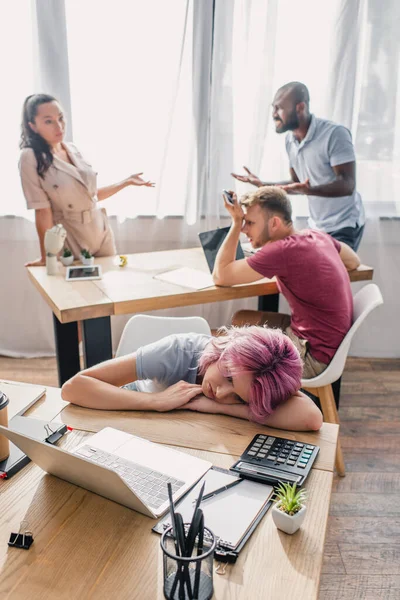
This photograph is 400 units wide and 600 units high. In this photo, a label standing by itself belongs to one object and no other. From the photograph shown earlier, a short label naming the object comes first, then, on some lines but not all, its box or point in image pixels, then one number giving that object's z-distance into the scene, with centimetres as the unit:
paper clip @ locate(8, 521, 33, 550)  100
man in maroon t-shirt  228
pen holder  88
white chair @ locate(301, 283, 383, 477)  229
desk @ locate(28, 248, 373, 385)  222
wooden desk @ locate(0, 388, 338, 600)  91
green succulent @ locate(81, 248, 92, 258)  270
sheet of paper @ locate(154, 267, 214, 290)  245
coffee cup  123
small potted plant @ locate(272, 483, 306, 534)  102
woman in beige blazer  278
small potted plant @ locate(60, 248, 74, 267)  270
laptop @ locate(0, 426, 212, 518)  104
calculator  117
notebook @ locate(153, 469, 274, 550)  103
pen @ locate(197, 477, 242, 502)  112
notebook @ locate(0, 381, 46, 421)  144
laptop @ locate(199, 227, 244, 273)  261
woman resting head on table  135
